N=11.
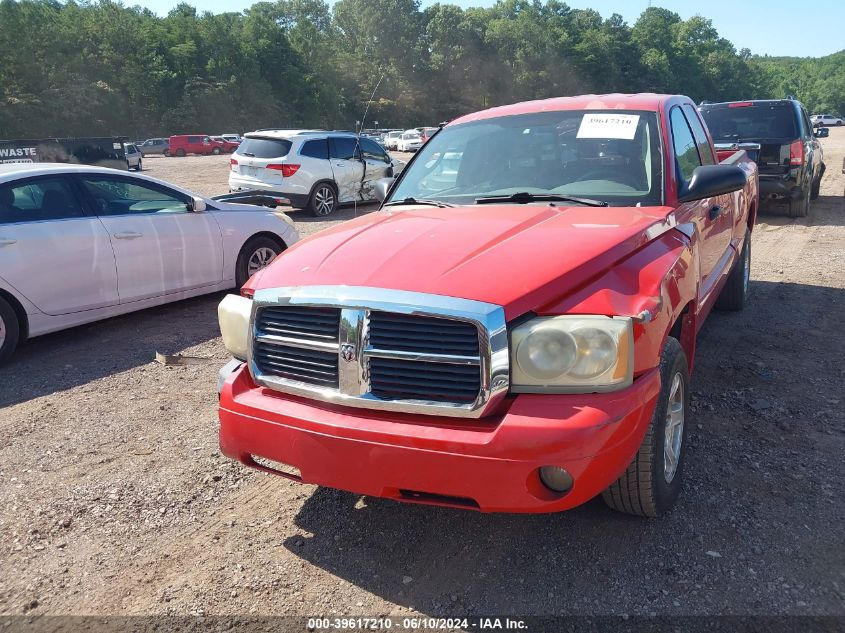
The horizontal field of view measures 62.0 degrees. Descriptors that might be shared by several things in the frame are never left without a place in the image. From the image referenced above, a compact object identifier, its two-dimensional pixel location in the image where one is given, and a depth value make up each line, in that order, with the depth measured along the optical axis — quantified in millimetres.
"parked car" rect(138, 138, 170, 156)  56125
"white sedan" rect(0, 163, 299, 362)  5777
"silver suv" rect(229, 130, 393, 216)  14281
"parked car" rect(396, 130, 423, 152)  43662
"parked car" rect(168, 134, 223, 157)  55031
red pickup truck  2482
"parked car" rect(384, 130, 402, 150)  47031
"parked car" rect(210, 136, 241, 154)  55950
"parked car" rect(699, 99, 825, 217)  11406
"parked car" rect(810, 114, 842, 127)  86712
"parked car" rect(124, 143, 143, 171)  31734
